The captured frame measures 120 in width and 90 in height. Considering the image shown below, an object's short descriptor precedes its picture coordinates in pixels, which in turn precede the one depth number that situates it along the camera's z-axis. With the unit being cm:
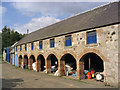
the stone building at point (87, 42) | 987
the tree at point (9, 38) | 5125
